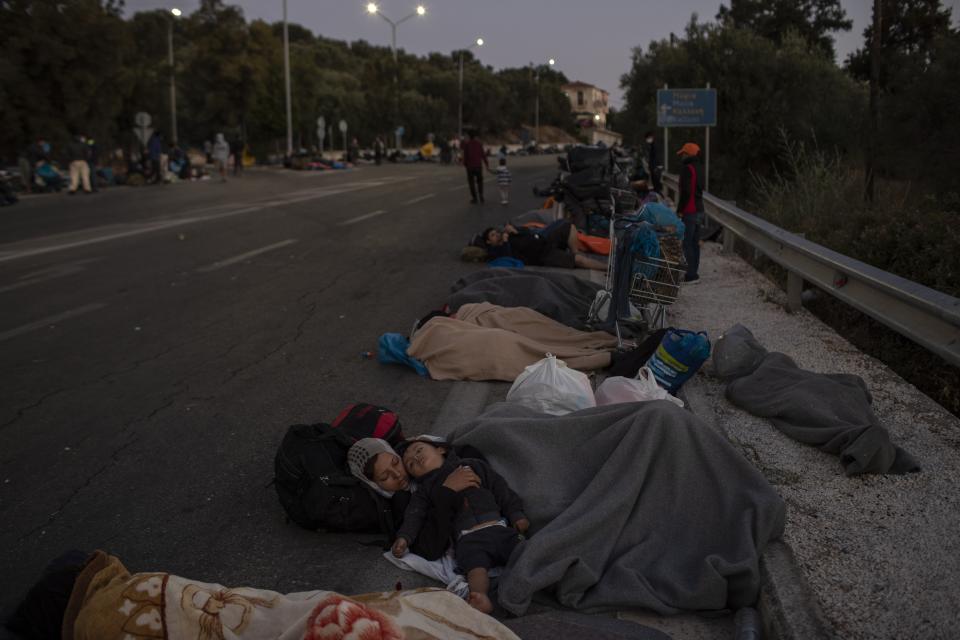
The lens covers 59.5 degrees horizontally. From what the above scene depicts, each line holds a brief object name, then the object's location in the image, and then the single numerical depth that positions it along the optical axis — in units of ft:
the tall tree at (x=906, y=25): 115.24
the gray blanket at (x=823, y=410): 13.23
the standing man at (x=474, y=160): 71.05
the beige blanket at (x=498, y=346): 20.94
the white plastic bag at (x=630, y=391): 16.78
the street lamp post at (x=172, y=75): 125.70
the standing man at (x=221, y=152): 118.32
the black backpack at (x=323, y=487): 12.93
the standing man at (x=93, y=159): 90.68
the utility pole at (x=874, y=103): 43.24
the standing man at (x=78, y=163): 87.86
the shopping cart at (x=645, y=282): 23.22
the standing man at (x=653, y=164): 71.45
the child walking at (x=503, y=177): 70.38
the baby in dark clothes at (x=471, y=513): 11.57
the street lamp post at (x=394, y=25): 175.42
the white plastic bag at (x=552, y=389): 16.72
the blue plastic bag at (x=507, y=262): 35.55
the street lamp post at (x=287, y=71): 147.02
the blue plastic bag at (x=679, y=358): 17.94
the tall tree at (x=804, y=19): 166.91
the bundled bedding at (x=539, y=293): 26.18
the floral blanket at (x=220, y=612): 9.19
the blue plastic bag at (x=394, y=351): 21.88
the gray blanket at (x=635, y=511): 10.83
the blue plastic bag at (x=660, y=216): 24.14
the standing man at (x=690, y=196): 33.86
